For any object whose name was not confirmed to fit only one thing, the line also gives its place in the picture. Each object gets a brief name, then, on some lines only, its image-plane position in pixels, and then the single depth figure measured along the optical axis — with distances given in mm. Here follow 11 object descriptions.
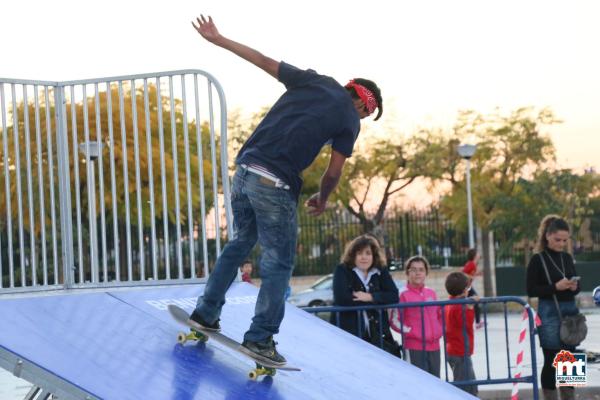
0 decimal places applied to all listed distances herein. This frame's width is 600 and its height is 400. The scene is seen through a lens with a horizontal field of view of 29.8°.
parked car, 29562
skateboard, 5922
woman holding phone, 10688
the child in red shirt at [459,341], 10227
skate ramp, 5359
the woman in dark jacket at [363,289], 9930
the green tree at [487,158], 44812
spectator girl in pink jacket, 10008
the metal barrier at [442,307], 9812
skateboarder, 6008
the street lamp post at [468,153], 33809
